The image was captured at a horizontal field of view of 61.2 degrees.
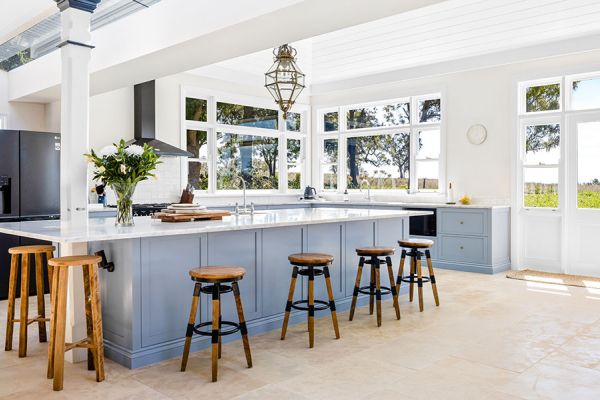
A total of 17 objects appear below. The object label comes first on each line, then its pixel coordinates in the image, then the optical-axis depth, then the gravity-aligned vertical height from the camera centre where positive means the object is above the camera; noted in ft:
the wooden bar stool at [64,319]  9.80 -2.45
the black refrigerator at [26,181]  18.52 +0.61
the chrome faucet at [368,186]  28.45 +0.66
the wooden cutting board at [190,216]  12.89 -0.50
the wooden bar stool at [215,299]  10.27 -2.13
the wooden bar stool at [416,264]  15.89 -2.17
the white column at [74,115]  12.69 +2.07
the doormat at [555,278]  20.02 -3.35
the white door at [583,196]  21.42 +0.06
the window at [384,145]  26.68 +2.98
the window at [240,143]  26.08 +3.01
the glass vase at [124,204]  12.08 -0.16
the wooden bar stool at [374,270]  14.52 -2.12
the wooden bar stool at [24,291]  12.07 -2.28
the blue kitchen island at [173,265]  10.95 -1.62
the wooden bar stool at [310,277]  12.36 -2.01
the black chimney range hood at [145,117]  22.88 +3.69
